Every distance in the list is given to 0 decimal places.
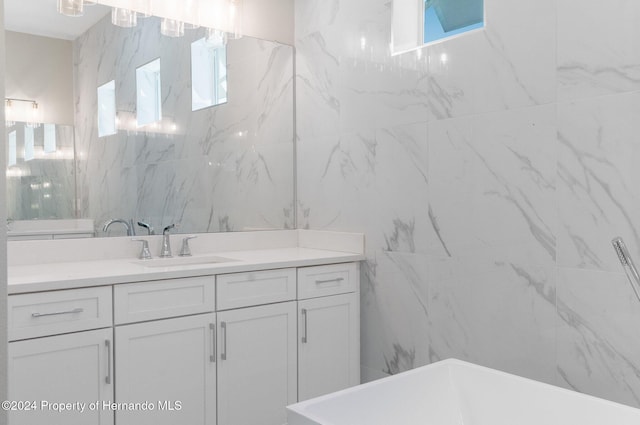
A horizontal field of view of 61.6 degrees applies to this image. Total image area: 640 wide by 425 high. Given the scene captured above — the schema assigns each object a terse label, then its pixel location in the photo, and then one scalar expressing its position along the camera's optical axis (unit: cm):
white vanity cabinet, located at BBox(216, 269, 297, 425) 231
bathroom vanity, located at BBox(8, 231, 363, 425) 188
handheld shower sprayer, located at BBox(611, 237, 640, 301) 150
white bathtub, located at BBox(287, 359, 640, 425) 130
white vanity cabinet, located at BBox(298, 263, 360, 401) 257
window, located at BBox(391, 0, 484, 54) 253
